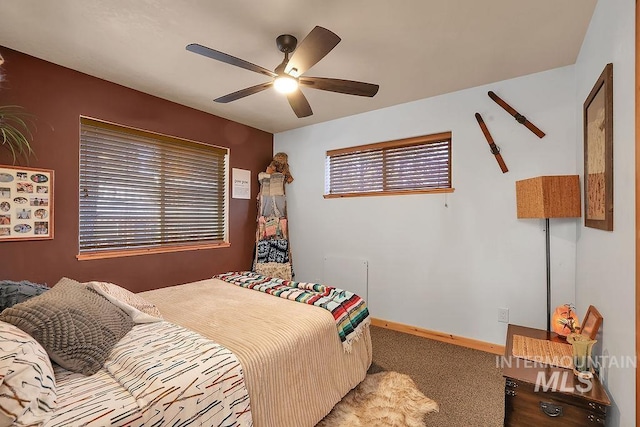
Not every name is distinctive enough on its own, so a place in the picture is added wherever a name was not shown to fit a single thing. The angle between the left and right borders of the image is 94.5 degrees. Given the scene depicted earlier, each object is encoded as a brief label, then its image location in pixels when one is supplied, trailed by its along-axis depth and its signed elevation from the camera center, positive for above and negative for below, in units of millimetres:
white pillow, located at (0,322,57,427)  858 -531
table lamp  2104 +138
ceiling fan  1619 +919
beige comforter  1455 -735
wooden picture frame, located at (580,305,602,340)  1486 -571
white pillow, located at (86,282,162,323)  1683 -543
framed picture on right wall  1395 +338
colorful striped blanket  2020 -630
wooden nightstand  1291 -838
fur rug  1776 -1243
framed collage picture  2154 +75
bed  1028 -661
